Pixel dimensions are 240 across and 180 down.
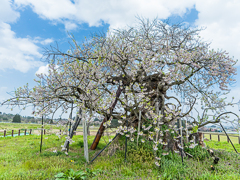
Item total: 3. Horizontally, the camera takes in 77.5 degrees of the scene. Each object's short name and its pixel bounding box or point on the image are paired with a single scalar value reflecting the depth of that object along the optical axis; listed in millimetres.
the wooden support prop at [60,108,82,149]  8062
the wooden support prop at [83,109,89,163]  7179
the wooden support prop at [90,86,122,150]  9289
